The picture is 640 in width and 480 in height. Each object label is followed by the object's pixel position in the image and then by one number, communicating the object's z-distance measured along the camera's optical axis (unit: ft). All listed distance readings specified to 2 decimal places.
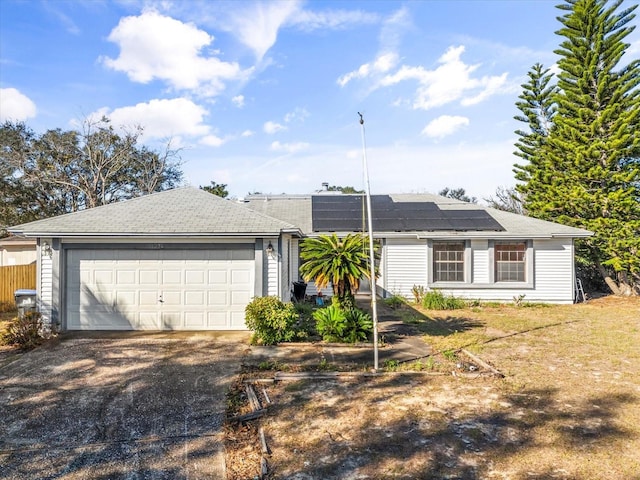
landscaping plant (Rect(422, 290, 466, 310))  43.88
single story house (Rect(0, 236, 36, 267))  65.10
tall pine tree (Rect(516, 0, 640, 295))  52.65
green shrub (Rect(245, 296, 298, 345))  27.37
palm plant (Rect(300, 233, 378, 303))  26.68
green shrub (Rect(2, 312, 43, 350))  26.89
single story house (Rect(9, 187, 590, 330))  30.35
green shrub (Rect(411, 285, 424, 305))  47.50
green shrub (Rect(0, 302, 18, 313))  41.34
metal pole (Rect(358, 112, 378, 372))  20.49
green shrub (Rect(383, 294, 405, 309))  45.06
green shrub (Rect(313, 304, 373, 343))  28.04
